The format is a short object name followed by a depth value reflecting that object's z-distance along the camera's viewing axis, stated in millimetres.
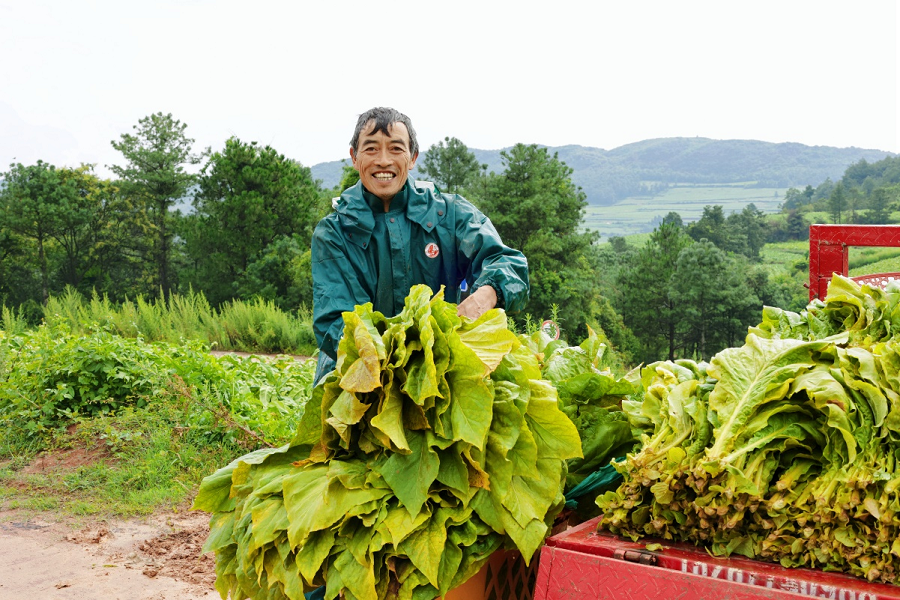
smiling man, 2822
